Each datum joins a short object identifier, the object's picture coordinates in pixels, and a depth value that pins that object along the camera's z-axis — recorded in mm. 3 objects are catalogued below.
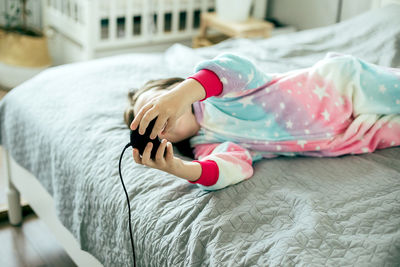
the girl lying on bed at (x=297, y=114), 1352
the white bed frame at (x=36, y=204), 1482
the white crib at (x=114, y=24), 2871
